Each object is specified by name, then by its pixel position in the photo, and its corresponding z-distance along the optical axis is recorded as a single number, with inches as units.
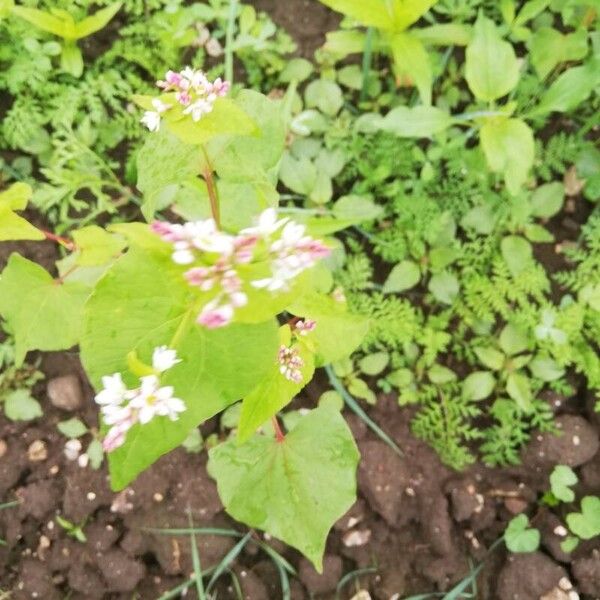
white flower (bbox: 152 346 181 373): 6.3
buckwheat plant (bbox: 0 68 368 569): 5.8
